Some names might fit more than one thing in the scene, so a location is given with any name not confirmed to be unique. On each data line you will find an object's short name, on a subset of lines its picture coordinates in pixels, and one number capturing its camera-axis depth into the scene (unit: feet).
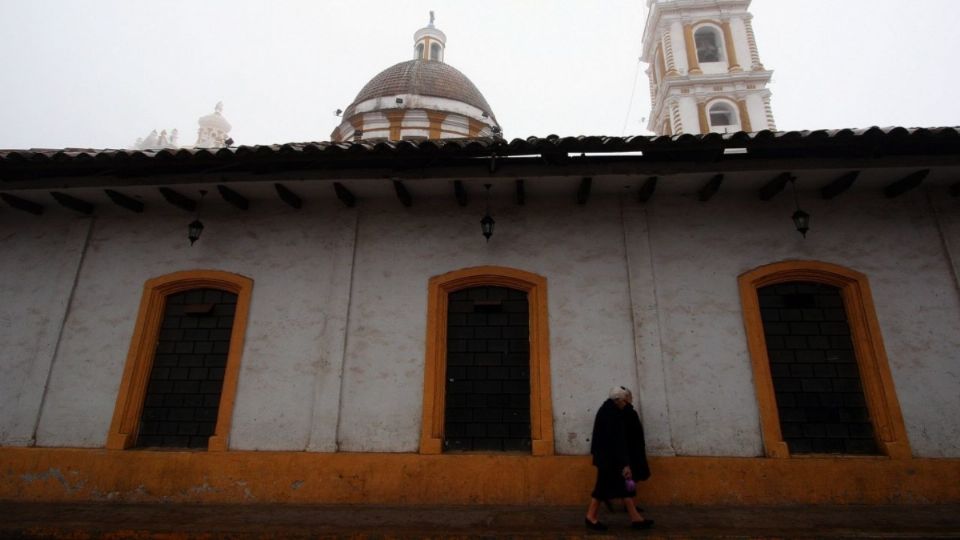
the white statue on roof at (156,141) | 125.18
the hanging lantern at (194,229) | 22.12
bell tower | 81.30
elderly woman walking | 16.15
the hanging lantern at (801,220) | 20.51
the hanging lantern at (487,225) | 21.43
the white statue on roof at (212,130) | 122.93
